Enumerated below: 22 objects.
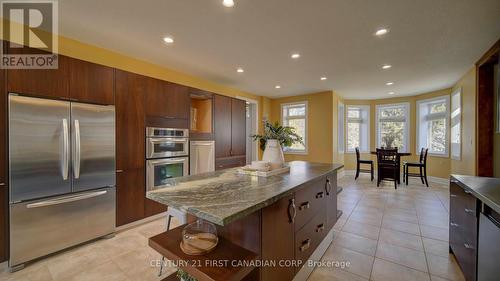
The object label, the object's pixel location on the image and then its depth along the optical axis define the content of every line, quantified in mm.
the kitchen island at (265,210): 1101
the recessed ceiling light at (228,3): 1979
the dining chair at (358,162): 6070
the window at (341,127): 6663
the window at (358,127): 7184
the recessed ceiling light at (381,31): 2457
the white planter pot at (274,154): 2164
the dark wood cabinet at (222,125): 4078
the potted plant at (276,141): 2172
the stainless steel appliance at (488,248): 1288
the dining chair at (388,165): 5284
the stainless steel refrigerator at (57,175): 2000
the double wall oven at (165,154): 3046
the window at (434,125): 5601
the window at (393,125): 6598
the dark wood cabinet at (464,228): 1616
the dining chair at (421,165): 5388
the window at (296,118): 6355
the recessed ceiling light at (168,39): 2698
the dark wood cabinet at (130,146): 2744
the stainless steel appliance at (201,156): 3631
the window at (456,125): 4629
